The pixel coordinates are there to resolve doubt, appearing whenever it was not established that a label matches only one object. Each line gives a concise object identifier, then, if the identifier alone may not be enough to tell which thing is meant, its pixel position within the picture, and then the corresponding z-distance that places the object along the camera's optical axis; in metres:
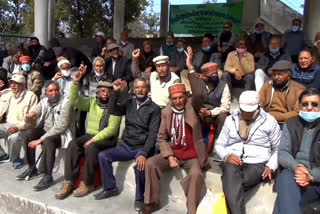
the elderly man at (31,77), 7.53
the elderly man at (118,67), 7.51
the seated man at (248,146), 3.93
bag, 3.76
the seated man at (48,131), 5.39
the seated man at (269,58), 6.21
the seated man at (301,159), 3.47
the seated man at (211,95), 4.83
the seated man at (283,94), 4.61
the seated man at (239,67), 6.69
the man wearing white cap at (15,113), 6.11
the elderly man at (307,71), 5.25
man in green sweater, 4.95
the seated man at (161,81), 5.58
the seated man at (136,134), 4.82
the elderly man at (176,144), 4.41
